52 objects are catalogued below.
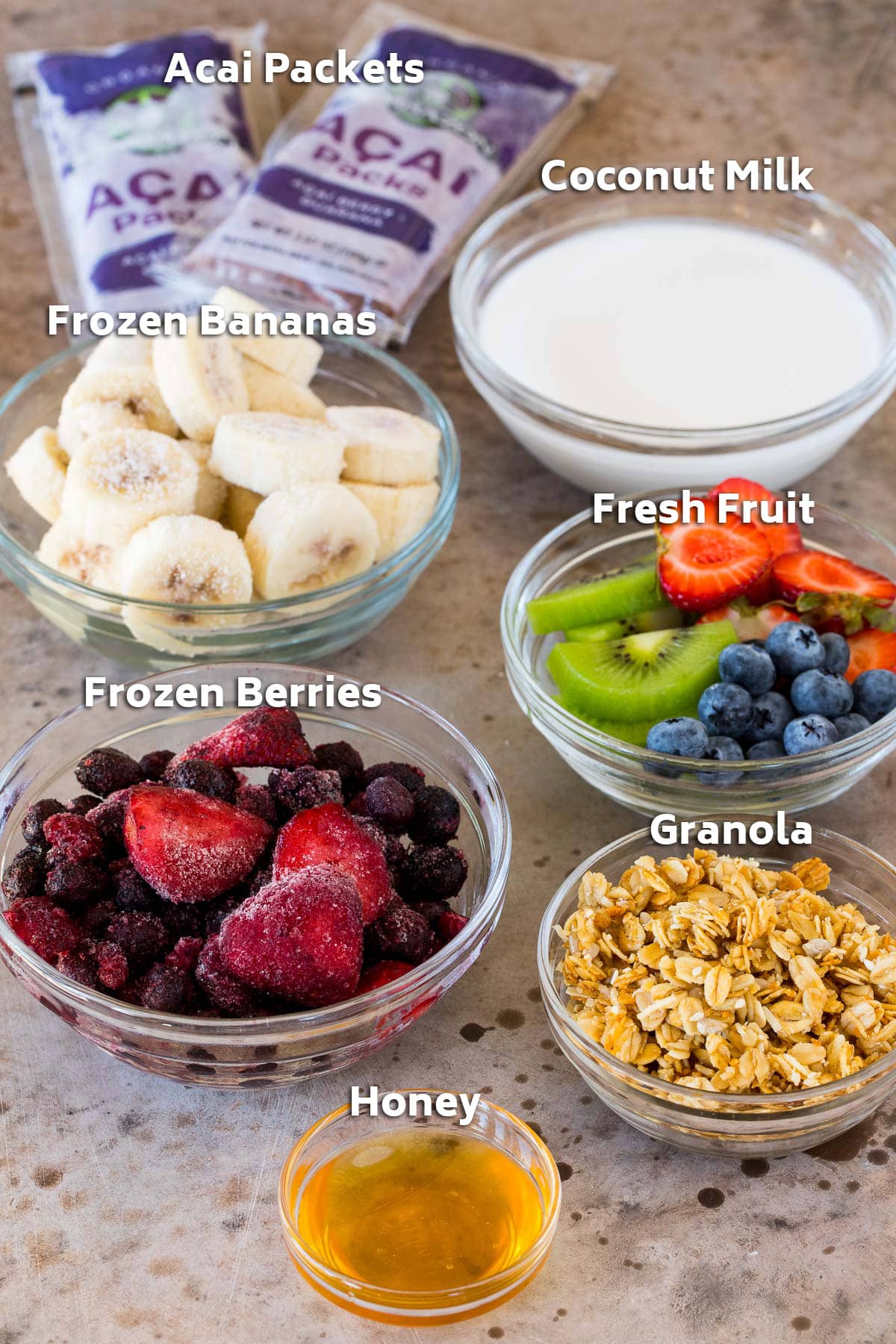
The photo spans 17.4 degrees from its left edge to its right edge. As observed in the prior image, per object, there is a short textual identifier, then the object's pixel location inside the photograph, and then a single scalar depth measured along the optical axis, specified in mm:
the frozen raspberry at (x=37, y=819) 685
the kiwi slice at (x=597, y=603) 751
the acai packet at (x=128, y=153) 894
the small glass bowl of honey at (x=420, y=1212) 629
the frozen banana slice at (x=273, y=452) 752
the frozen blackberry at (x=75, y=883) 666
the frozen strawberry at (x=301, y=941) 647
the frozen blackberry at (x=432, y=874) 683
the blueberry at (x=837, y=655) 725
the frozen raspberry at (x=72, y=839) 671
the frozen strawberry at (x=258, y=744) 699
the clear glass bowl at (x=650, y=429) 791
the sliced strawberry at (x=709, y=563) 739
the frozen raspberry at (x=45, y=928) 660
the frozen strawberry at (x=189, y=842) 664
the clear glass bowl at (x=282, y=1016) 650
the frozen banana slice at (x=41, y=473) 772
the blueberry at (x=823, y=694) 712
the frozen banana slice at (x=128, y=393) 778
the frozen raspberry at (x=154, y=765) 705
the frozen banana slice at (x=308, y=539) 745
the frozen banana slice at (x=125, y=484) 746
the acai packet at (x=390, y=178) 879
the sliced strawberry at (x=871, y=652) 737
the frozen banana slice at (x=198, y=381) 769
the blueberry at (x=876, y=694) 717
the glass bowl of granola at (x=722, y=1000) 648
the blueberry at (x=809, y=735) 705
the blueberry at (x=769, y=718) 714
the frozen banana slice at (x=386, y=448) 772
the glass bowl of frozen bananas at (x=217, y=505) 743
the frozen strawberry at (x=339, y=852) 666
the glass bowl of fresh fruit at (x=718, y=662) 709
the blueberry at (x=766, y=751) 710
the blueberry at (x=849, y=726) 712
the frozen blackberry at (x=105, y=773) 697
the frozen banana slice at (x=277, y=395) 791
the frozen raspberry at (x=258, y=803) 683
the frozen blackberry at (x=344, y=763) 702
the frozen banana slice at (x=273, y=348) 795
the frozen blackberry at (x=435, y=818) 693
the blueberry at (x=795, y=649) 718
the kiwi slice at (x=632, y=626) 748
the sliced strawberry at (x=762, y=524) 755
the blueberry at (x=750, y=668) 715
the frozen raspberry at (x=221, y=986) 651
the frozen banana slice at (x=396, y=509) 770
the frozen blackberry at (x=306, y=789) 685
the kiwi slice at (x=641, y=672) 722
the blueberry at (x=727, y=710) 712
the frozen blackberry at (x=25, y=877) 672
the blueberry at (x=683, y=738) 706
